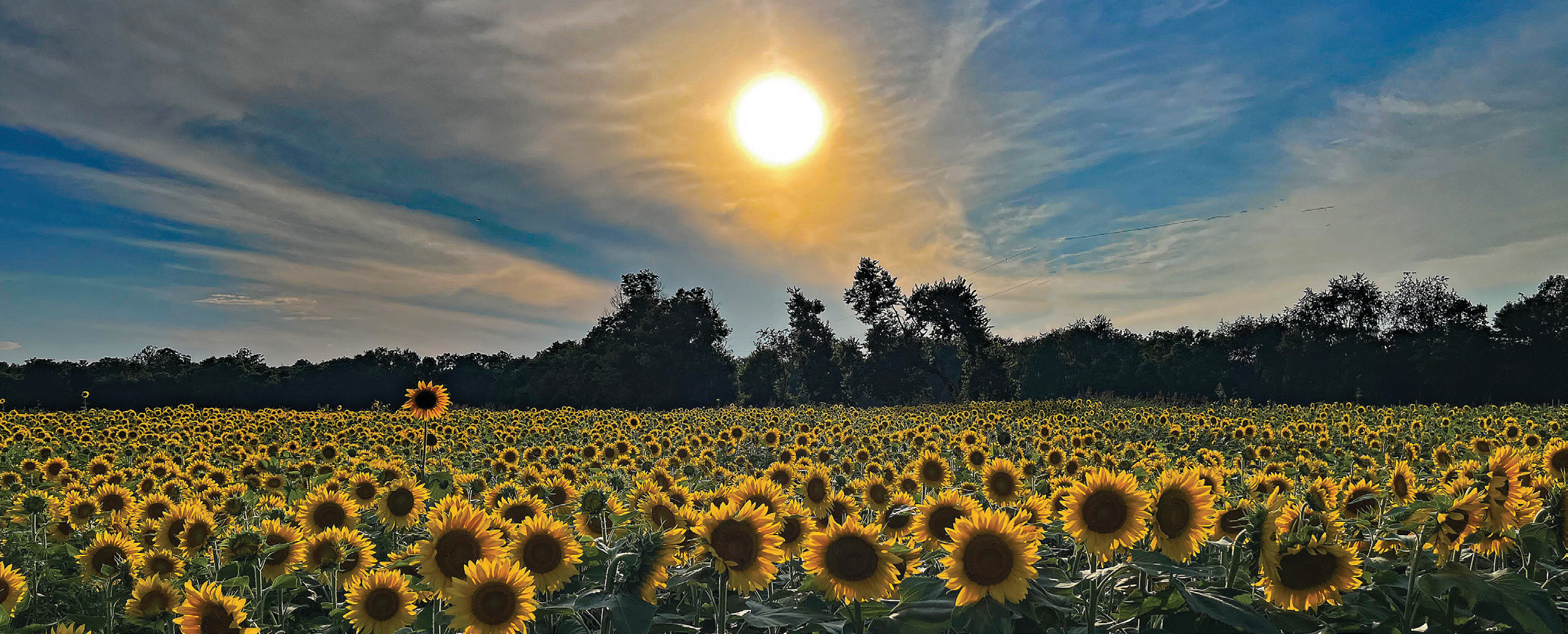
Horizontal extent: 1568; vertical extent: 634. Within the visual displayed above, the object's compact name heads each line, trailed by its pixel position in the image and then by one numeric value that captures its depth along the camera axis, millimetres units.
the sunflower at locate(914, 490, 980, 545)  2869
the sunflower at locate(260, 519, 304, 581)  3713
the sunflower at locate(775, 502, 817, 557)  3086
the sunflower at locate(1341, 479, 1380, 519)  3291
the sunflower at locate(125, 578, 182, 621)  3557
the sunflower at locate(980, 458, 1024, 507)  5137
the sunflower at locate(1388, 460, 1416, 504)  3982
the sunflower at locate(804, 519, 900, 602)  2365
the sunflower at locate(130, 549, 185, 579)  4000
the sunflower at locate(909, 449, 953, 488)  6211
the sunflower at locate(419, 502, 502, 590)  2703
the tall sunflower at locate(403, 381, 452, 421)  7840
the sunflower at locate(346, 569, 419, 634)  2961
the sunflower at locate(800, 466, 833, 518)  4348
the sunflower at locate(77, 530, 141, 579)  4375
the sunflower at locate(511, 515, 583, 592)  2799
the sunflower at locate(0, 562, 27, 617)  3639
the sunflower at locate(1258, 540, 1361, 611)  2225
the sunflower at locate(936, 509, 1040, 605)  2121
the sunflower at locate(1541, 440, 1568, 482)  3652
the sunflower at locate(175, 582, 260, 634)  2854
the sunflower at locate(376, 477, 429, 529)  4324
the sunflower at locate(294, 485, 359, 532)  4203
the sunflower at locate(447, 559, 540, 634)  2395
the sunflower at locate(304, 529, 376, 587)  3555
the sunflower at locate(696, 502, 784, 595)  2543
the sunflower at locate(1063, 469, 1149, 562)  2430
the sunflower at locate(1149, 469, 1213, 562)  2453
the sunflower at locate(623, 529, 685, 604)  2242
